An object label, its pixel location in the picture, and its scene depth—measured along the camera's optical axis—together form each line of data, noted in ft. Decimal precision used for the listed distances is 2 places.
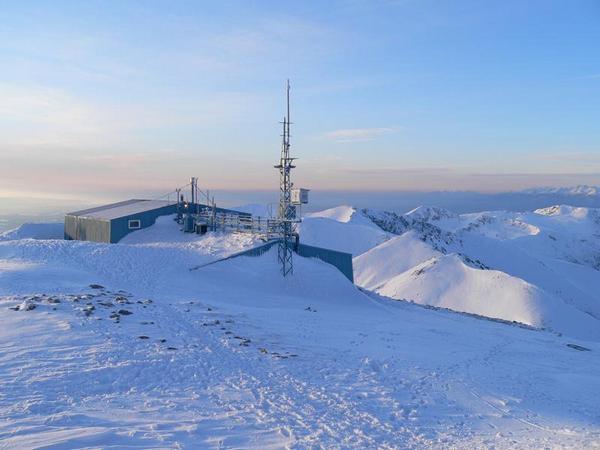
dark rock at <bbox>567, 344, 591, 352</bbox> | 89.86
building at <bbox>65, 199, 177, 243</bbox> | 128.98
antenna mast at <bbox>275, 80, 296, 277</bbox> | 105.81
